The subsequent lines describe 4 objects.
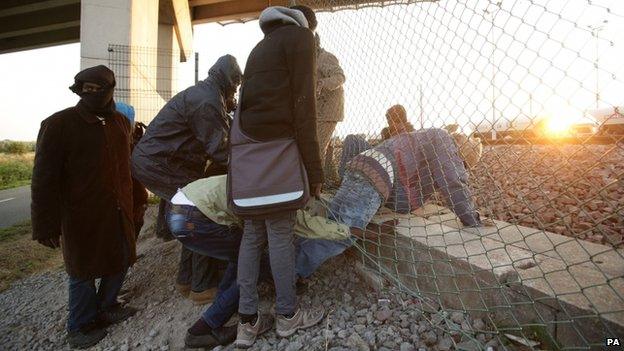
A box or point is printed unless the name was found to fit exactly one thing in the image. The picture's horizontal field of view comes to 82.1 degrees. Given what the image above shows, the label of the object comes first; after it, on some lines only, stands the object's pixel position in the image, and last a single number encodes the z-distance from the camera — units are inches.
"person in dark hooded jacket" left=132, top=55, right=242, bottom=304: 90.4
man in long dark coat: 91.3
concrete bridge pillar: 255.8
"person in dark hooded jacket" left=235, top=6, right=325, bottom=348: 70.0
